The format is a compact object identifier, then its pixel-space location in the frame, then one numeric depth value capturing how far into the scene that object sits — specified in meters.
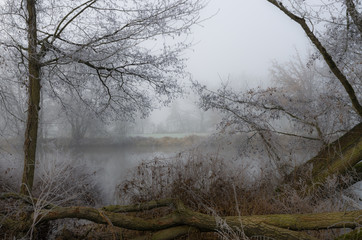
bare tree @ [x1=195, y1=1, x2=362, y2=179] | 7.08
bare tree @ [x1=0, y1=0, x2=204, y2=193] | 6.18
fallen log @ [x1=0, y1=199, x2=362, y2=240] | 3.74
